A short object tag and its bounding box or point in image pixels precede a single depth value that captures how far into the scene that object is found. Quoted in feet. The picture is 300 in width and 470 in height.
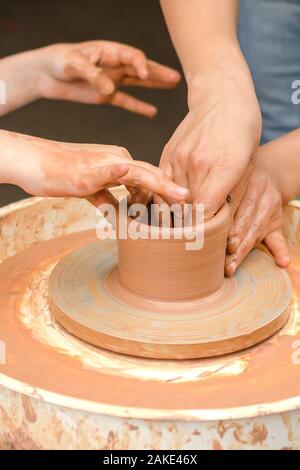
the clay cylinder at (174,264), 3.91
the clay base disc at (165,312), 3.85
